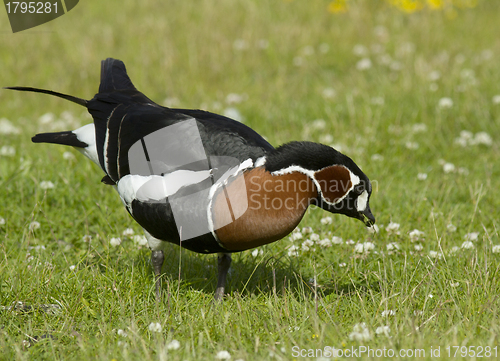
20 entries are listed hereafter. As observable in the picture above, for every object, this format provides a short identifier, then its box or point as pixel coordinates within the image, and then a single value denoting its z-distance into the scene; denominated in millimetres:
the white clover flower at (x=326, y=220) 9062
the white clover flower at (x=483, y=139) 12586
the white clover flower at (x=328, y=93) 15437
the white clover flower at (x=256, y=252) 8471
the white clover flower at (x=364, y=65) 17406
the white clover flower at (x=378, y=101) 14068
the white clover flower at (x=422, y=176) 10706
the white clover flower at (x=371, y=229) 8986
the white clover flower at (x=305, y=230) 8799
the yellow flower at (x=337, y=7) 20937
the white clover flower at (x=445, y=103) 13734
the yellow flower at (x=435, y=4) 20781
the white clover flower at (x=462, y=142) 12547
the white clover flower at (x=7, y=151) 11570
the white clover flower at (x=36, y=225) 8715
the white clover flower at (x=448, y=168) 11172
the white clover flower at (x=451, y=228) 8812
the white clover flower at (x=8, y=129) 13159
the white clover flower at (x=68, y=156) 11204
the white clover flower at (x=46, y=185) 9781
